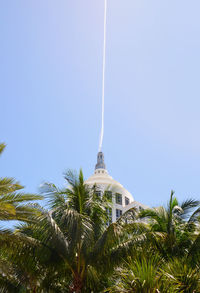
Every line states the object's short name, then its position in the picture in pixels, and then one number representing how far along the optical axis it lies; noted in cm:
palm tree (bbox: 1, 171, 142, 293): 1195
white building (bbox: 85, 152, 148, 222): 4631
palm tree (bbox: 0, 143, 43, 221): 1184
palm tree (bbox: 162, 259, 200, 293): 851
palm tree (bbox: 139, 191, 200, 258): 1372
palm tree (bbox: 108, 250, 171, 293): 820
